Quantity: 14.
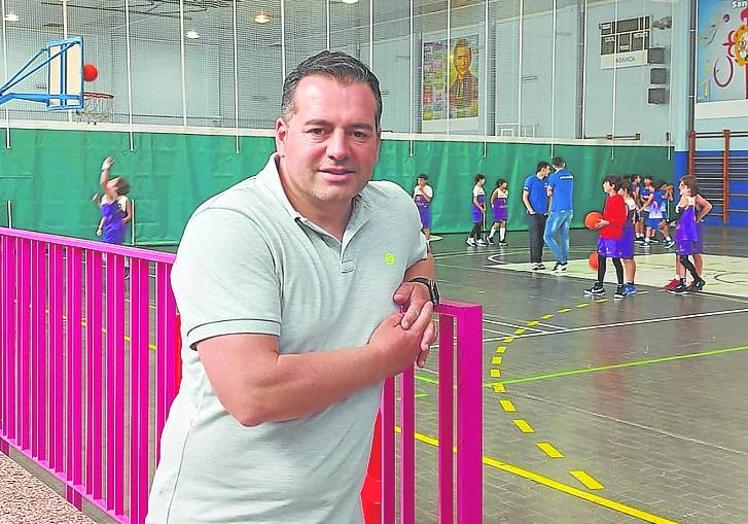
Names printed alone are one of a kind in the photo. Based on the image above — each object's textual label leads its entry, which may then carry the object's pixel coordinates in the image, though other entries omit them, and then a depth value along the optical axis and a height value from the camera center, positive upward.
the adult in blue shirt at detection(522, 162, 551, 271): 18.19 -0.36
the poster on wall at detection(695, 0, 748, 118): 29.44 +4.22
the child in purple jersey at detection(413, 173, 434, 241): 22.62 -0.01
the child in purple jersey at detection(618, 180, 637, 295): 14.25 -0.68
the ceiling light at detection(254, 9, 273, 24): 24.25 +4.41
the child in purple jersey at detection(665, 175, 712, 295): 14.56 -0.55
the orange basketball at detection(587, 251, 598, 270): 15.11 -1.02
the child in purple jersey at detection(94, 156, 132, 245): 15.06 -0.25
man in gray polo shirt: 1.91 -0.26
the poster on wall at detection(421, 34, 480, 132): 26.97 +3.15
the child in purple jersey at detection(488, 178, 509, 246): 23.95 -0.27
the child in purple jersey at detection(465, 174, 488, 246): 23.78 -0.38
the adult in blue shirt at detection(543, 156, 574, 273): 17.19 -0.11
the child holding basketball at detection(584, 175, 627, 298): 14.12 -0.49
